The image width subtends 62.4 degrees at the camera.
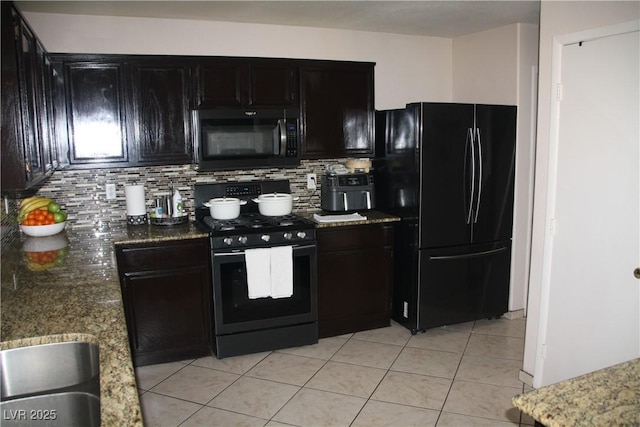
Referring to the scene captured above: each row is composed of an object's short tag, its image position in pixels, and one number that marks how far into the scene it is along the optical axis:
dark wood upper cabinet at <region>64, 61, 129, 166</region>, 3.51
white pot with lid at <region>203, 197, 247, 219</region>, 3.77
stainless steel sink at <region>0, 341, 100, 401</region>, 1.55
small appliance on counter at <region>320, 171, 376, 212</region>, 4.13
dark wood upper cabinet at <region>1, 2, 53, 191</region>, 2.17
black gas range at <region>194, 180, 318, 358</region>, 3.56
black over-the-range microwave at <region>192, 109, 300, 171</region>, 3.73
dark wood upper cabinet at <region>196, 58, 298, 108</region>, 3.76
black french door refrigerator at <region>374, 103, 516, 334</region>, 3.88
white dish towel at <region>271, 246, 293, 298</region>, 3.62
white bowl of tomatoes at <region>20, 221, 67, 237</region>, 3.30
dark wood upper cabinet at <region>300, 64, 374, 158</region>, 4.04
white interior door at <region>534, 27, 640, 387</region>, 2.61
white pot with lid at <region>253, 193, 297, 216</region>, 3.93
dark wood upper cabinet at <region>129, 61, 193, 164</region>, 3.63
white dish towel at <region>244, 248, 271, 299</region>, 3.57
